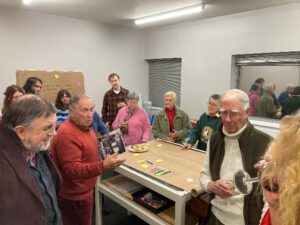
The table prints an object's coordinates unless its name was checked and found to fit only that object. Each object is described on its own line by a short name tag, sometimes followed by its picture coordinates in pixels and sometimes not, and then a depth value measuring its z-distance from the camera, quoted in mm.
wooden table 1692
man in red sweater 1608
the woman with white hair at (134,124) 2926
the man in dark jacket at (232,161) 1338
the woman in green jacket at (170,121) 3012
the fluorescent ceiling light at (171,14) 3668
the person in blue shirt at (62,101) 3201
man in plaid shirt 3910
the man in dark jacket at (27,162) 982
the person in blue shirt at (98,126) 2800
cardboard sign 4086
